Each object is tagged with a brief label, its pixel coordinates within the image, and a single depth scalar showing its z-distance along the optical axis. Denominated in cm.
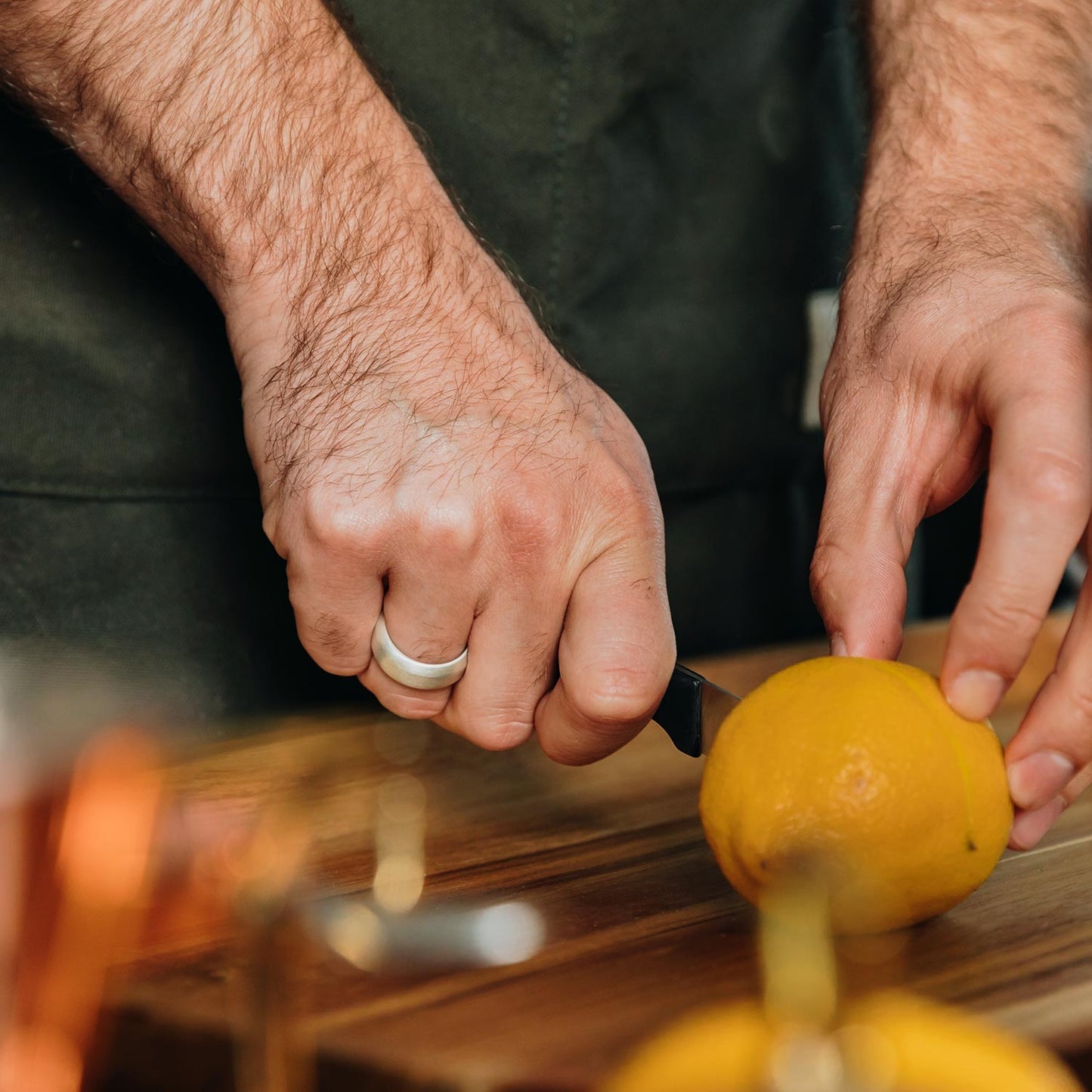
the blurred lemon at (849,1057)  66
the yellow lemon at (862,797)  70
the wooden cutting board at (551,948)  67
